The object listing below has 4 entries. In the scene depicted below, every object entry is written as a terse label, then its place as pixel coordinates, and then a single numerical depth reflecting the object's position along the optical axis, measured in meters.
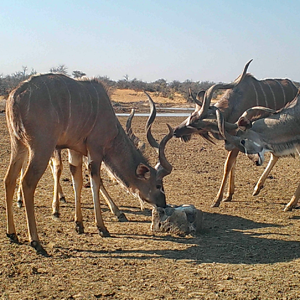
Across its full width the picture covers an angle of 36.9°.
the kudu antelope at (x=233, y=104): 8.01
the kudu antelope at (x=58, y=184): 7.05
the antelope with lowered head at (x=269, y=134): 7.43
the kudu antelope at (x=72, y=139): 5.31
